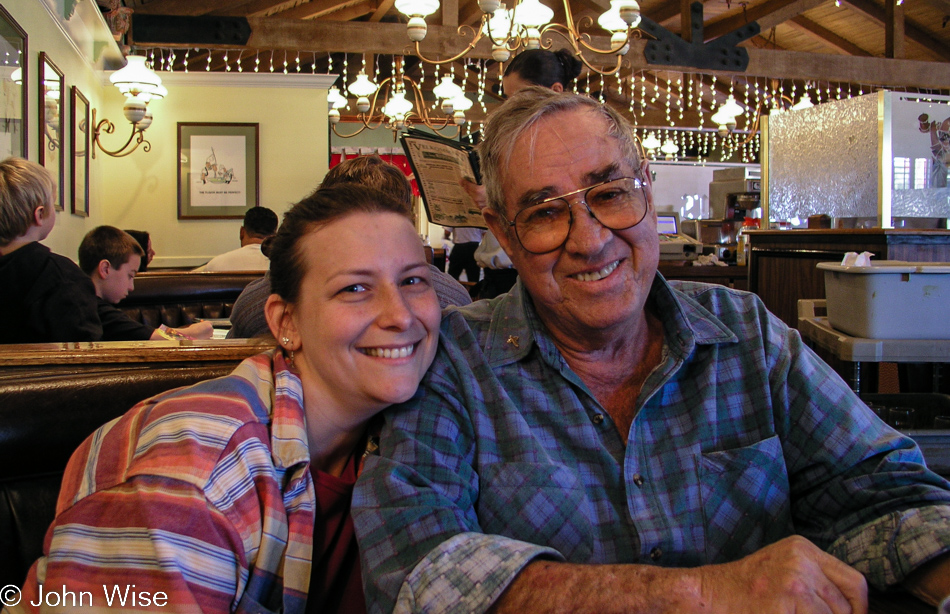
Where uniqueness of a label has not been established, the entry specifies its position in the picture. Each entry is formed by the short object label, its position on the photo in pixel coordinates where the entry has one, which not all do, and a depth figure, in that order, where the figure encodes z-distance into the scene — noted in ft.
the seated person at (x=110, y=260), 10.29
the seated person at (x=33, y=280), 7.28
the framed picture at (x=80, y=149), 16.70
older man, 3.03
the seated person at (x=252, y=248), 15.05
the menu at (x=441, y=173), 6.48
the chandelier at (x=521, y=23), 12.67
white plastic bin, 6.89
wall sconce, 16.60
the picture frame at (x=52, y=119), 13.03
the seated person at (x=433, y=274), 6.02
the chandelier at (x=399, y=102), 19.90
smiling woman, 2.84
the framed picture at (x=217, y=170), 22.59
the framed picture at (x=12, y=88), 10.48
